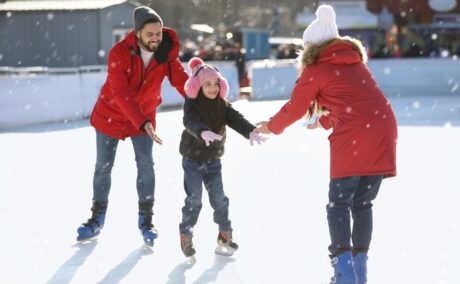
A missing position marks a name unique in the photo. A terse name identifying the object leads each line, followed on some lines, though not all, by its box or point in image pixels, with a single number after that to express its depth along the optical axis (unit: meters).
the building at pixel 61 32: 47.86
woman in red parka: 7.07
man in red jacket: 9.00
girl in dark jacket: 8.42
